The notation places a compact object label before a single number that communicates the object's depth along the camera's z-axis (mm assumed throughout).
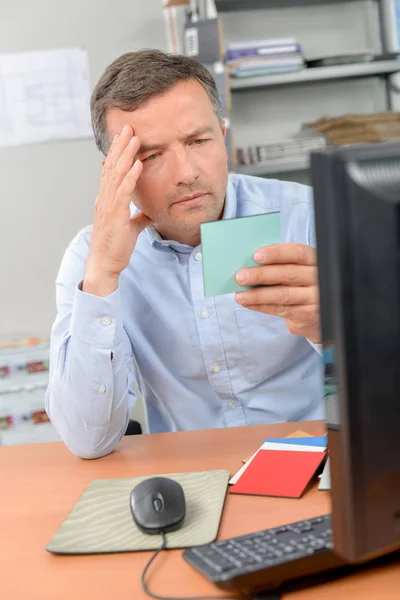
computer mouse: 889
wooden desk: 768
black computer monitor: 552
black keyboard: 722
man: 1276
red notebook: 992
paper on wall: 3115
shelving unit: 2797
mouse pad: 875
